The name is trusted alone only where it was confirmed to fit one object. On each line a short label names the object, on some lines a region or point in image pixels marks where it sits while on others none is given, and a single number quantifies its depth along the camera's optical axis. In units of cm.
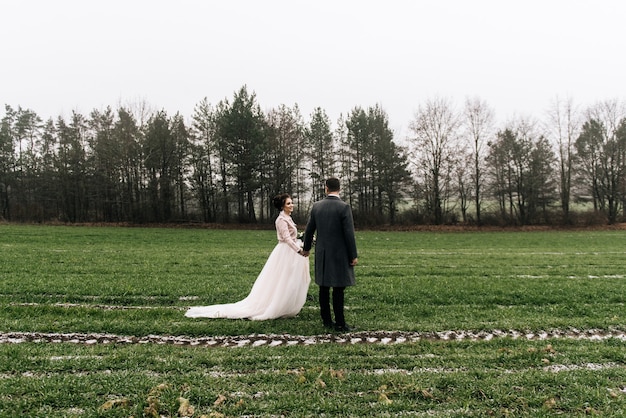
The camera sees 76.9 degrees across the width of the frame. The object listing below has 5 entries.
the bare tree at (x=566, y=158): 4978
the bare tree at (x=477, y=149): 4975
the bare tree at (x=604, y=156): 5016
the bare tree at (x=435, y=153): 4947
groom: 666
